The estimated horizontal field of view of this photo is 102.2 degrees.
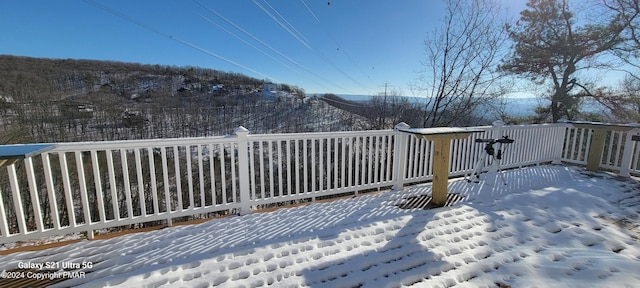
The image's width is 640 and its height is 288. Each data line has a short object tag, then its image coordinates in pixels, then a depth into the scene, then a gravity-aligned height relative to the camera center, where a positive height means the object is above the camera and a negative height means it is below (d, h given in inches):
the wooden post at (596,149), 164.2 -23.2
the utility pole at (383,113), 560.3 +0.2
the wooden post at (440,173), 115.2 -26.8
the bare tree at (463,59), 260.8 +58.3
